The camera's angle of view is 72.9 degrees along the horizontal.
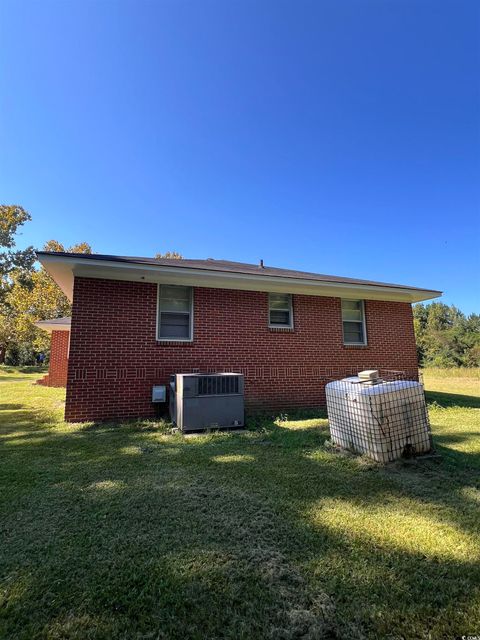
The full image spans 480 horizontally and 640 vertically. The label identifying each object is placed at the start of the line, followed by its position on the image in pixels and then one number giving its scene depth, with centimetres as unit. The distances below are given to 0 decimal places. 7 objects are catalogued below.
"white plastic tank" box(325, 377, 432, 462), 401
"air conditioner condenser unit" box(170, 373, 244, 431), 580
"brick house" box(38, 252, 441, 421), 684
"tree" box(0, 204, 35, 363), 2703
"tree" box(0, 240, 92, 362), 2511
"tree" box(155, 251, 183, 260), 3206
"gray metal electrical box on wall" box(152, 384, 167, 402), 703
